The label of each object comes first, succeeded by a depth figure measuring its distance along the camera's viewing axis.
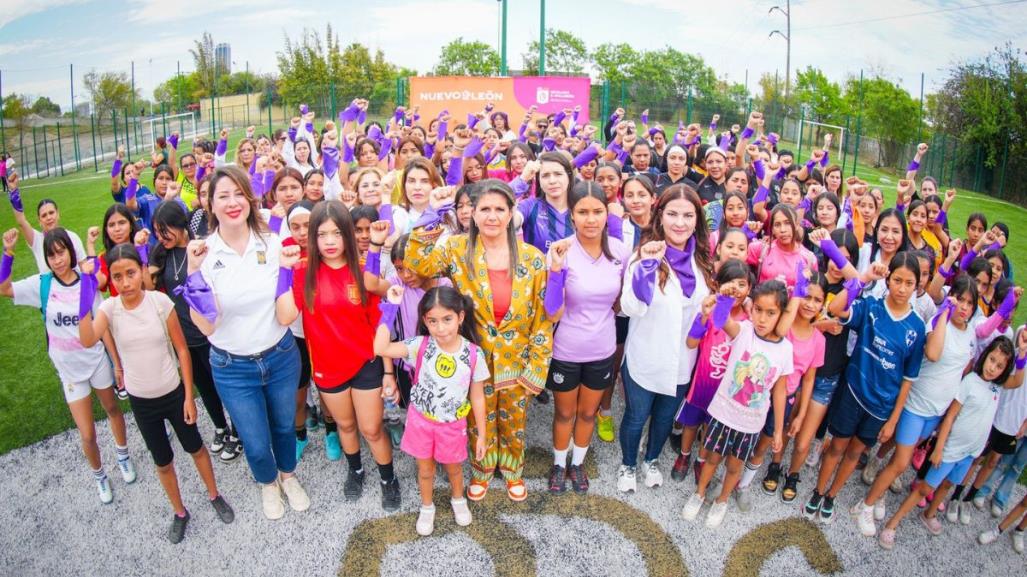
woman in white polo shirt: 3.14
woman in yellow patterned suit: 3.30
